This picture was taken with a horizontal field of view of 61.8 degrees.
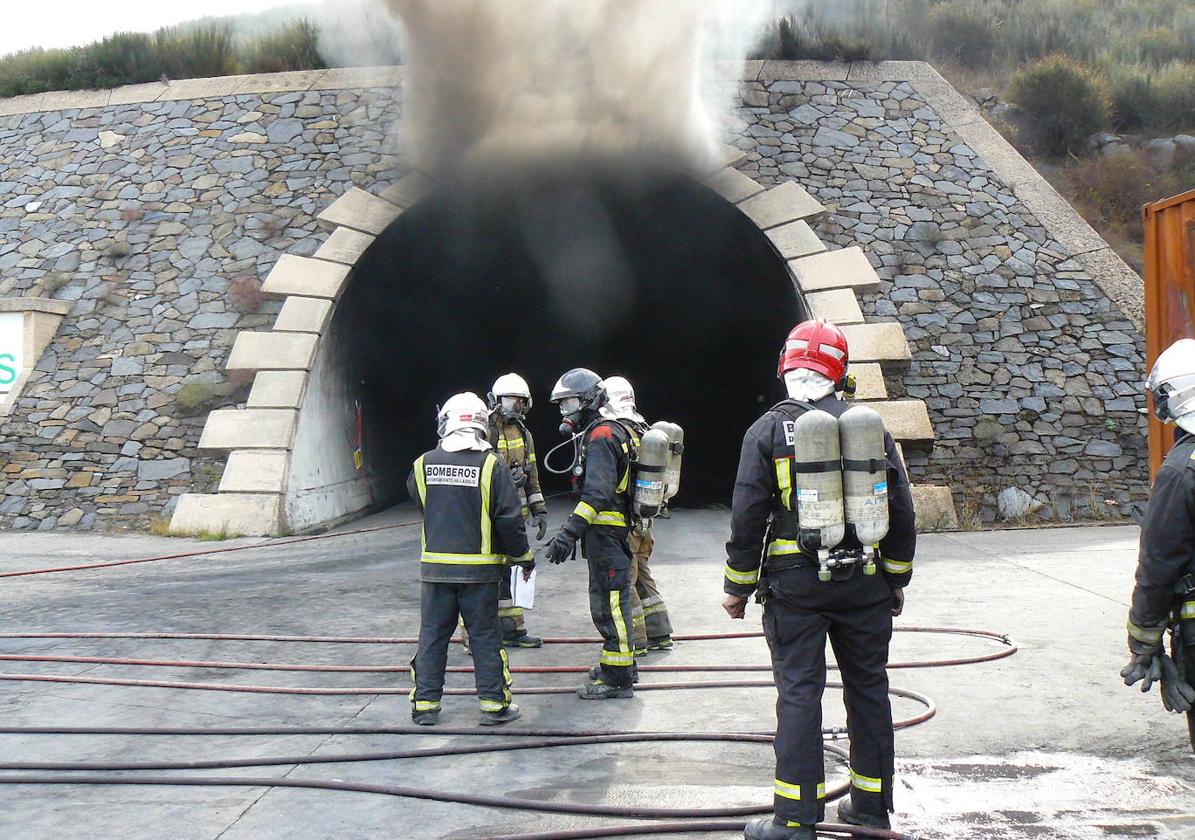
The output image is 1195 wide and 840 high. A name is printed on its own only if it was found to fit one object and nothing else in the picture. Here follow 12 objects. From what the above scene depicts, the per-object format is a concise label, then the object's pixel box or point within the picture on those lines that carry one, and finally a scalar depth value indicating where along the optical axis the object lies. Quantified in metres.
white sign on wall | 12.72
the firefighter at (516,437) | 6.91
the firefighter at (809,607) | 3.41
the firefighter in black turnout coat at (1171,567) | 3.39
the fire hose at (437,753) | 3.56
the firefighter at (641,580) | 5.84
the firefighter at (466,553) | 4.89
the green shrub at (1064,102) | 15.77
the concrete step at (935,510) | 11.16
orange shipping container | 6.51
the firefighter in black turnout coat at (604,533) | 5.37
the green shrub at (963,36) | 20.05
